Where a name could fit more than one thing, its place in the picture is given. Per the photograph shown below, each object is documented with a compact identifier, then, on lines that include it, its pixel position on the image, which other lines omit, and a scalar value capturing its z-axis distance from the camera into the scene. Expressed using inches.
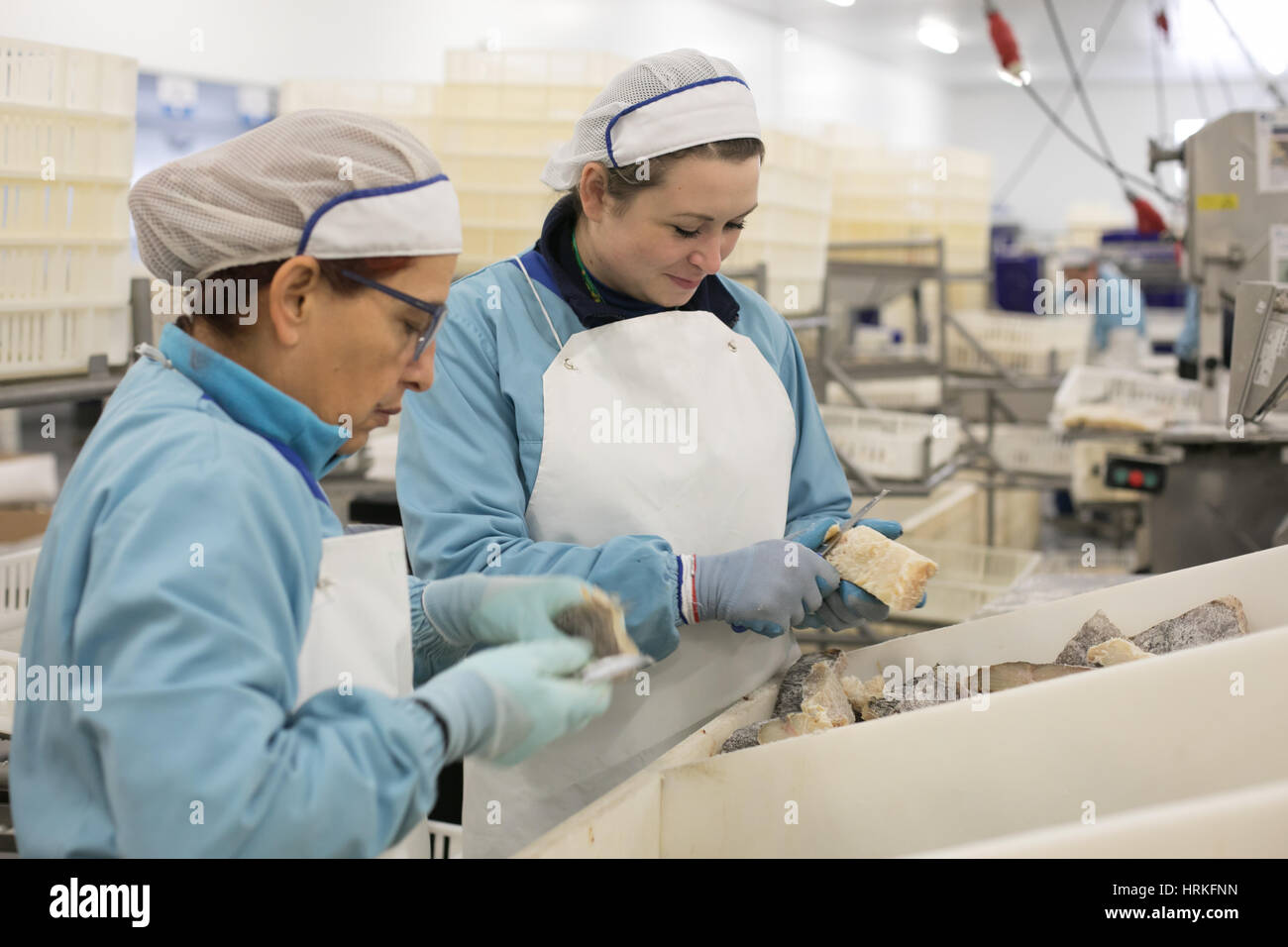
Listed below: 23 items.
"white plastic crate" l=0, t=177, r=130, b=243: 93.7
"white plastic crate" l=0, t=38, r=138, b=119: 91.7
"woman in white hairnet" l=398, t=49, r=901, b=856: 64.2
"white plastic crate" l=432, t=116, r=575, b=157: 154.5
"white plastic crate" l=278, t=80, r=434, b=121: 164.7
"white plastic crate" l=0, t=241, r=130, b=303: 95.2
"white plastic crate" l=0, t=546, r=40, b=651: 93.2
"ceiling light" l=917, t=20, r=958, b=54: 509.7
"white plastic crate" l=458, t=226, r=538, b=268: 156.9
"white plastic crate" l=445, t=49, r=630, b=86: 154.5
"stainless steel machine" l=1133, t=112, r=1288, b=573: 134.6
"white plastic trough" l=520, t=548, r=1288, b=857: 51.9
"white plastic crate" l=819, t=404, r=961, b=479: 155.7
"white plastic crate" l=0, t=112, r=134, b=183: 93.0
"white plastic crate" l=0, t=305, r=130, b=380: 95.8
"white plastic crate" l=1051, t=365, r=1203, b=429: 193.5
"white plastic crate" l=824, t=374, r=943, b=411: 237.6
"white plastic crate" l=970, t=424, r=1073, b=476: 247.6
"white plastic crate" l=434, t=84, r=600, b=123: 153.9
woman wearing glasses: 33.1
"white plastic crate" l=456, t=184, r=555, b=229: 155.5
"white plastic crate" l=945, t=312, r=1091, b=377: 262.1
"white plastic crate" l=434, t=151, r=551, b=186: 155.3
